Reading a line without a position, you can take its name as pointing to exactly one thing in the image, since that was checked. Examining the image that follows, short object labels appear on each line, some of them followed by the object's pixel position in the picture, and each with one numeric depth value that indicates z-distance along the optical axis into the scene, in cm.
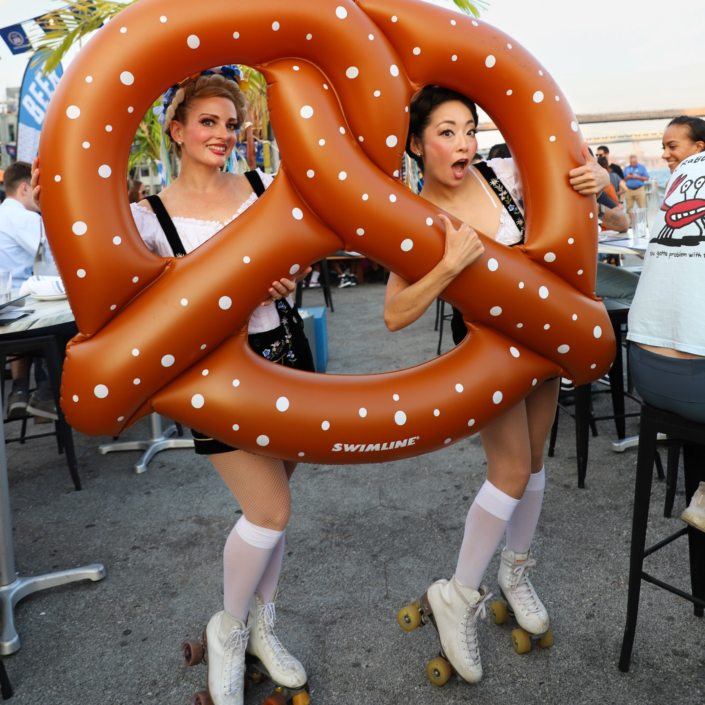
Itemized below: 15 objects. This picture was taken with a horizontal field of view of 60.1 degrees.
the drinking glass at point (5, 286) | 209
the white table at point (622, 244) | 275
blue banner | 537
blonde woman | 133
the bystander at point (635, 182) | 979
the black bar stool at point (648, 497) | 137
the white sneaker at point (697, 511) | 143
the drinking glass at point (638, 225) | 303
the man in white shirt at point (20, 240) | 322
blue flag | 591
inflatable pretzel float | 112
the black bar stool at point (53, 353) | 233
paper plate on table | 242
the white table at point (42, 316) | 201
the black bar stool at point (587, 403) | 239
